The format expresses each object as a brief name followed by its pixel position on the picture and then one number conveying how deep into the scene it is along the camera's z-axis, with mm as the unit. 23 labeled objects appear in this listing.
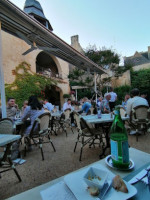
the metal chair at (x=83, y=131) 2401
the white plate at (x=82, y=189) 478
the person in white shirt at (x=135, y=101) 3199
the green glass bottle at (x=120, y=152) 685
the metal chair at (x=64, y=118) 4377
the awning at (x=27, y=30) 2081
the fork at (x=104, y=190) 487
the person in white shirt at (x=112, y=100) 5531
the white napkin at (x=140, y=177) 586
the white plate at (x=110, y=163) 692
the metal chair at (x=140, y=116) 3057
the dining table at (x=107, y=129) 2592
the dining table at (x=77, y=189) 488
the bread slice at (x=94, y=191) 491
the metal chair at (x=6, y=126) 1891
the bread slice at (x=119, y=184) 502
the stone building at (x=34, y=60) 6887
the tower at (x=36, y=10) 10422
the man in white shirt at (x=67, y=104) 5393
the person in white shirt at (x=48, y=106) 5536
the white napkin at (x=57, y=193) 493
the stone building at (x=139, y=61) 14848
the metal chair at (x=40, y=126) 2510
